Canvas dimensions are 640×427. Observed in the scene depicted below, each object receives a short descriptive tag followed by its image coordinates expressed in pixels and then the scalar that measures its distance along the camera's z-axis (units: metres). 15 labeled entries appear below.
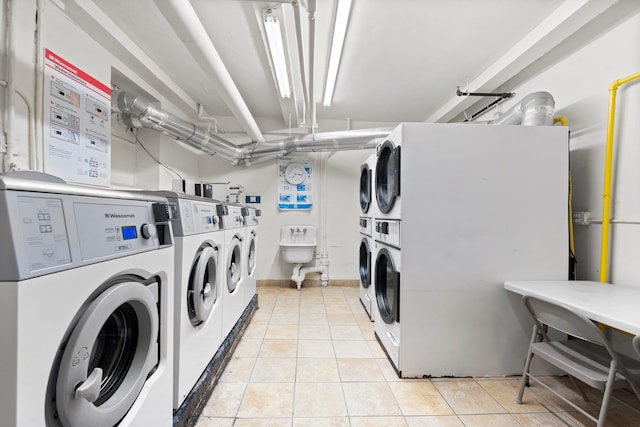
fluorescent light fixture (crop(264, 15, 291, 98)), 1.71
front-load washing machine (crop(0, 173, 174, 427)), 0.49
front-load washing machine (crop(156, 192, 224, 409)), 1.16
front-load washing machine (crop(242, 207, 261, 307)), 2.43
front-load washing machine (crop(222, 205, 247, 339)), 1.79
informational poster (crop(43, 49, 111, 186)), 1.50
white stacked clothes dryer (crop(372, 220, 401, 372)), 1.73
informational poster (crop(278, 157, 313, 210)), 3.80
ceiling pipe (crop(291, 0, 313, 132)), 1.38
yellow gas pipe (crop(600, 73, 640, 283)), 1.64
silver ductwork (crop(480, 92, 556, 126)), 1.78
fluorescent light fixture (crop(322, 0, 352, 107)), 1.50
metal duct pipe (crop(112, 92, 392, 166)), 2.38
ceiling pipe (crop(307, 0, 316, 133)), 1.33
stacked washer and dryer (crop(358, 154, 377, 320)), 2.60
